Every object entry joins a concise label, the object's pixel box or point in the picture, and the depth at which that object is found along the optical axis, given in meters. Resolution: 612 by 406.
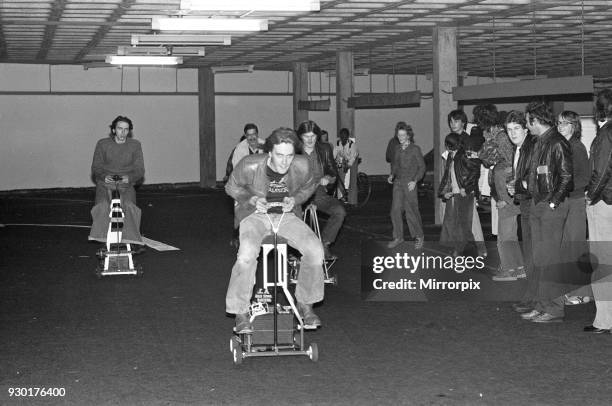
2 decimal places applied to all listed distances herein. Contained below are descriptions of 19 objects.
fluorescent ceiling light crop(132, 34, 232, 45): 14.75
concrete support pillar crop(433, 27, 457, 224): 17.19
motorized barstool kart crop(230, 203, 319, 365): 6.84
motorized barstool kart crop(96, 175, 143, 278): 11.10
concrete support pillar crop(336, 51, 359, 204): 22.48
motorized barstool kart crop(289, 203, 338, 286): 9.81
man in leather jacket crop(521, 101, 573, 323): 8.01
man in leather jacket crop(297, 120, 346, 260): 10.54
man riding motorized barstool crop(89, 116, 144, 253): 11.64
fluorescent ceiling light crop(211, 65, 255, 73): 25.16
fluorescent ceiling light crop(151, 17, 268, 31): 12.20
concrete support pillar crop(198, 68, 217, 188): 29.80
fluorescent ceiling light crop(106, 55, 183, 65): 18.08
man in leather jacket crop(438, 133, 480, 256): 11.30
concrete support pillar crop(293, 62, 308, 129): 26.32
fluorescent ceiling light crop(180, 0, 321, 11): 10.08
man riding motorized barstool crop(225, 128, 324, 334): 7.12
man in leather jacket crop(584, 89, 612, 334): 7.42
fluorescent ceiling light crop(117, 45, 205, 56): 18.00
